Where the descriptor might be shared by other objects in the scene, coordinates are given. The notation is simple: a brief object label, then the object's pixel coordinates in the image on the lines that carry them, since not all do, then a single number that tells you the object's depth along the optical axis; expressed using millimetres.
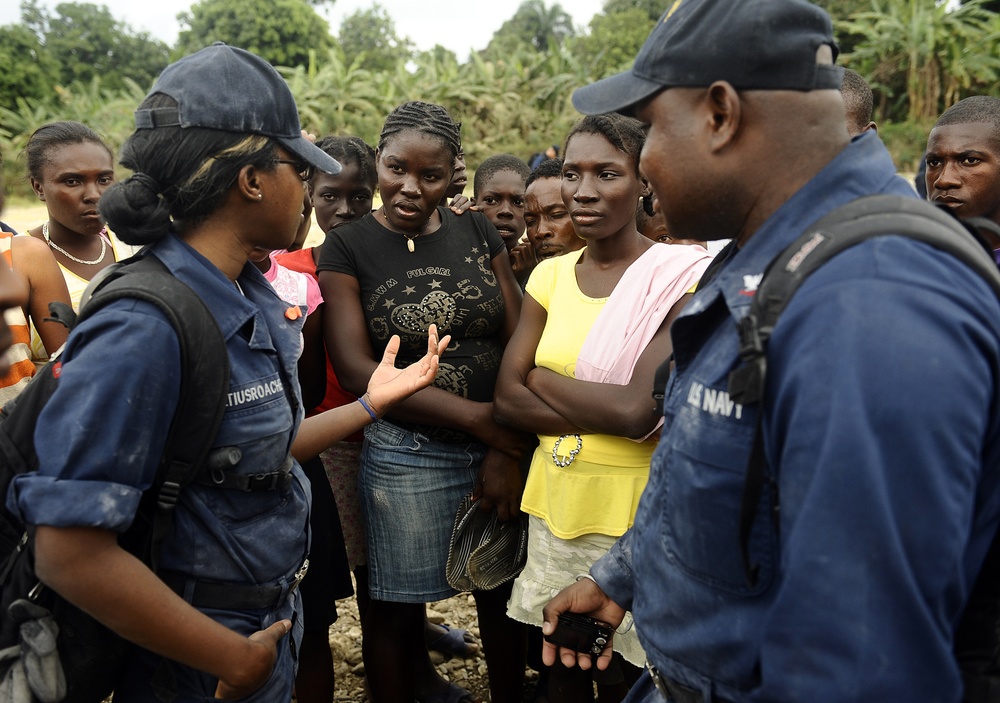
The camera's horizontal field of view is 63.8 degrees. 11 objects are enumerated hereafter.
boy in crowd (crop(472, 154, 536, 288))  4020
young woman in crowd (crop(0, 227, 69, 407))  3115
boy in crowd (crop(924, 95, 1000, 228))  3426
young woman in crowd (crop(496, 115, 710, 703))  2559
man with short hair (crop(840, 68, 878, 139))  3600
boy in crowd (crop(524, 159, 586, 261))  3602
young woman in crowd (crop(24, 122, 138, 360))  3467
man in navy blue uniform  995
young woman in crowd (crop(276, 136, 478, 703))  2908
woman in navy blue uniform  1472
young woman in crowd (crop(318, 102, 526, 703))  2922
